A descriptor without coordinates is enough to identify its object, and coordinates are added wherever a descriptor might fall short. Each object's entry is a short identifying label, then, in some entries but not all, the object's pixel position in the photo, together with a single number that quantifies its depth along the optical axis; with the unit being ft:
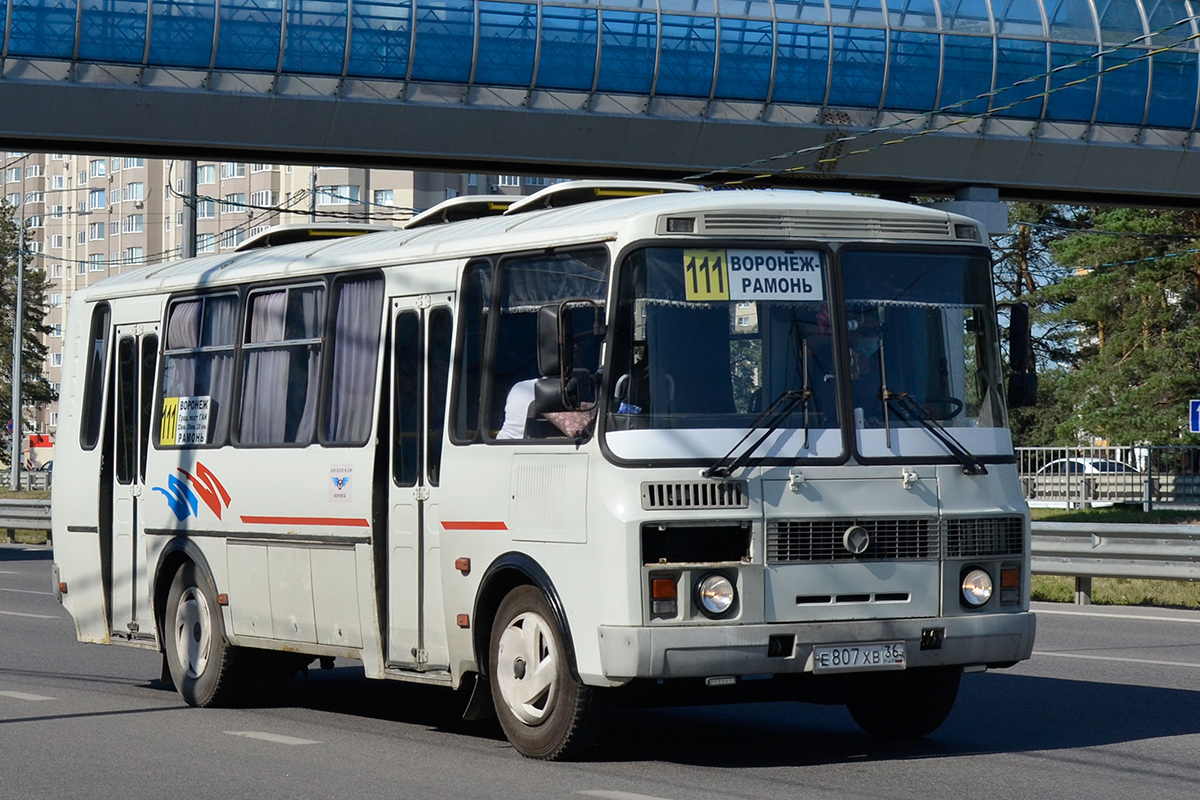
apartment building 355.97
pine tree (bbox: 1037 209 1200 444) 164.14
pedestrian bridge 99.09
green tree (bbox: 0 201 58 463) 322.14
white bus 29.22
